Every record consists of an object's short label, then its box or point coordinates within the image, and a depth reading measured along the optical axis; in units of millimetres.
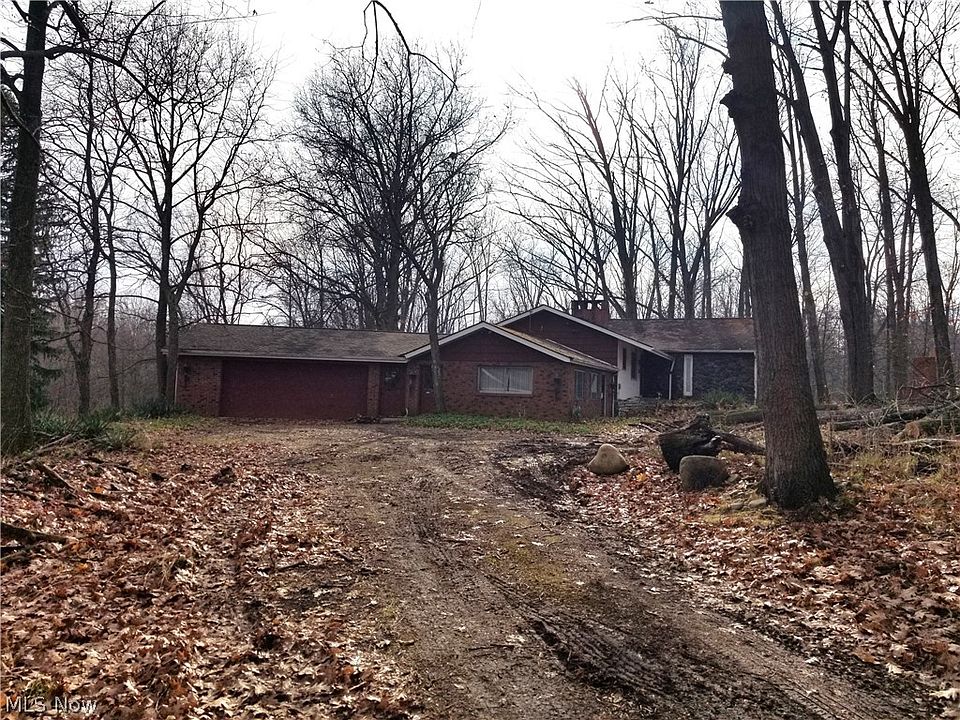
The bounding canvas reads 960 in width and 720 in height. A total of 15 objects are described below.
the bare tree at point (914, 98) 14859
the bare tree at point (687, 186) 35919
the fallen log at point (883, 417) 10298
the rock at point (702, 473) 9586
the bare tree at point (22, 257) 9445
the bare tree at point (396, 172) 27203
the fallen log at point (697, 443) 10672
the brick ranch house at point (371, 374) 24984
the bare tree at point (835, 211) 15969
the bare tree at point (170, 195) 24547
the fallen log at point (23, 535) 6297
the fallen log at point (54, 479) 8023
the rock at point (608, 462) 12008
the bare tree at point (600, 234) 36844
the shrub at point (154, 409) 22128
